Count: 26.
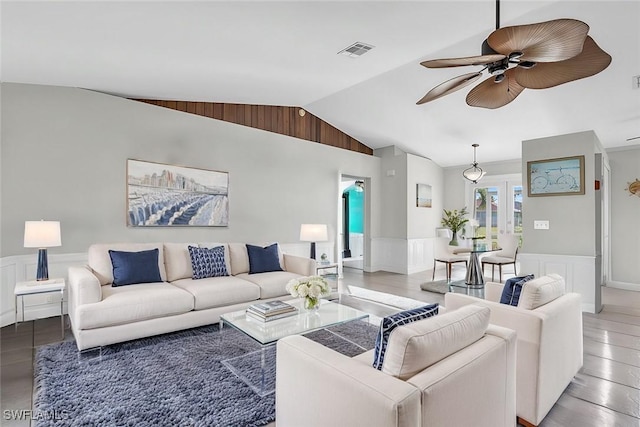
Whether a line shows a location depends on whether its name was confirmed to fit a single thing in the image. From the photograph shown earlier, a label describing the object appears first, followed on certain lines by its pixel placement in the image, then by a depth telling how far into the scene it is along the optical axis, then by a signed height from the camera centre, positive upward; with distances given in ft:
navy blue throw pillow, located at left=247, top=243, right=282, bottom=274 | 14.01 -1.66
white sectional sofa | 9.21 -2.35
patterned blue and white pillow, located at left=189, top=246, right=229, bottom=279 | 12.68 -1.64
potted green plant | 17.95 -0.12
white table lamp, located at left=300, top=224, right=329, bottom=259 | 16.71 -0.59
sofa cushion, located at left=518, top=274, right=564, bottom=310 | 6.86 -1.48
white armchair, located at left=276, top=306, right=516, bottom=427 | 3.76 -1.98
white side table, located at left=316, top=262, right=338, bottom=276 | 16.63 -2.27
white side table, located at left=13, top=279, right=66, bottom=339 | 10.18 -2.16
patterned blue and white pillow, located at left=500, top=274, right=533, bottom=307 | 7.22 -1.49
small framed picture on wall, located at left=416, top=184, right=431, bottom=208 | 24.09 +2.01
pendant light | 20.13 +2.99
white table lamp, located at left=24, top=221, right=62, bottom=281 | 10.45 -0.61
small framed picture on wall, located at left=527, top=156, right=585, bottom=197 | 14.35 +2.13
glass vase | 9.32 -2.31
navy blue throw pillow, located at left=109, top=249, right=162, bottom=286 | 11.13 -1.65
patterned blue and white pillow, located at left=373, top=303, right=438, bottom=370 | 4.54 -1.46
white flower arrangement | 9.21 -1.91
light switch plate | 15.23 -0.06
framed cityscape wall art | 13.93 +1.11
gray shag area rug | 6.42 -3.78
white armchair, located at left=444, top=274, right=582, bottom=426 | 6.21 -2.32
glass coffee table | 7.72 -2.68
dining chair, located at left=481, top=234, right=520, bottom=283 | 19.02 -1.77
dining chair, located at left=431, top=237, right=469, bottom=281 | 19.52 -1.97
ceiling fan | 5.57 +3.34
